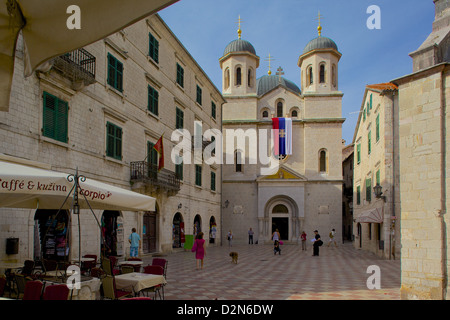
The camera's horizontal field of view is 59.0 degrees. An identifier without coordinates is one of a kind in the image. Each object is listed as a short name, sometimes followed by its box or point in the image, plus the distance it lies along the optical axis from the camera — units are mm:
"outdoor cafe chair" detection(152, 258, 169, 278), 10328
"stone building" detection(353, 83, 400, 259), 22188
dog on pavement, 18312
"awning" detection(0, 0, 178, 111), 2480
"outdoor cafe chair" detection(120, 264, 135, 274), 8984
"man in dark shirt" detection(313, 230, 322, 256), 23872
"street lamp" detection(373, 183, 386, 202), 22375
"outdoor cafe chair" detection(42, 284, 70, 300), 5398
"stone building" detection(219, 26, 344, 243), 38156
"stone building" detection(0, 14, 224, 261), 12562
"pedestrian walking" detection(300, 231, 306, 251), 28861
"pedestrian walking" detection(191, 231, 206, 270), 15438
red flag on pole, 19109
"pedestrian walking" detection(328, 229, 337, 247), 34131
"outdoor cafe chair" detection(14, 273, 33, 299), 7084
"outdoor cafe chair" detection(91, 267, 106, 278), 8141
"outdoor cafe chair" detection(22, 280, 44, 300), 5562
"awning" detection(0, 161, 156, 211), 6150
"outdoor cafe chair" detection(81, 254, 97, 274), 11133
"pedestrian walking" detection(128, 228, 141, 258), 16400
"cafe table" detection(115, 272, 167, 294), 7605
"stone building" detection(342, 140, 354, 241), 50625
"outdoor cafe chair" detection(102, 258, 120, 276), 9148
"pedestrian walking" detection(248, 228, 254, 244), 36400
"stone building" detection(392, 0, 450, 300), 9438
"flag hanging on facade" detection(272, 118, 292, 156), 38688
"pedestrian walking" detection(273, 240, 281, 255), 24938
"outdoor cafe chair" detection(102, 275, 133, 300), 7254
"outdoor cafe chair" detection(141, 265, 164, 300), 8769
